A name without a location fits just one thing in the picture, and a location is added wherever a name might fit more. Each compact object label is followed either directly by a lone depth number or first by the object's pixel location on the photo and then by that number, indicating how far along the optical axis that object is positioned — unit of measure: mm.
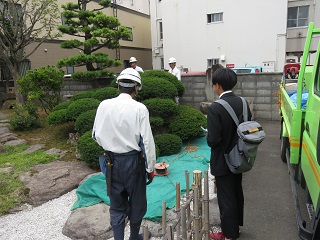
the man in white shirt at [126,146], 2607
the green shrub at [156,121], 5859
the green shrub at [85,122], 5840
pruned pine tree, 8625
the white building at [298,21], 18453
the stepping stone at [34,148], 6434
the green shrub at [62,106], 7105
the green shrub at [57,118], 6535
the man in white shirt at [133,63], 7932
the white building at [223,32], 16906
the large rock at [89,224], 3322
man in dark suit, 2580
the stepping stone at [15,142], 6910
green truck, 2344
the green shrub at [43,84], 7848
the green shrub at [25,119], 7922
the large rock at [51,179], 4324
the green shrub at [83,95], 7191
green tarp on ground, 3898
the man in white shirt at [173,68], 8133
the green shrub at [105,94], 6934
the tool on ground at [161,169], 4770
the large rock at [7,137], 7136
